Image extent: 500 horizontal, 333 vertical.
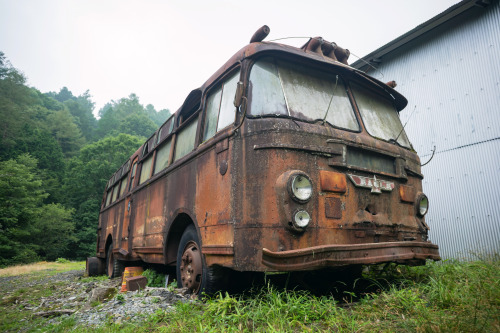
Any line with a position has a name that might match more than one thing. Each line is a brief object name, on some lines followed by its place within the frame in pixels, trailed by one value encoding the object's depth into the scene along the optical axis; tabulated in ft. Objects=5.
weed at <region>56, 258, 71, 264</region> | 80.53
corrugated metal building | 24.14
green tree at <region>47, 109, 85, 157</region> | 145.07
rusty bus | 9.08
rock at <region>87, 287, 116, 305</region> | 14.69
